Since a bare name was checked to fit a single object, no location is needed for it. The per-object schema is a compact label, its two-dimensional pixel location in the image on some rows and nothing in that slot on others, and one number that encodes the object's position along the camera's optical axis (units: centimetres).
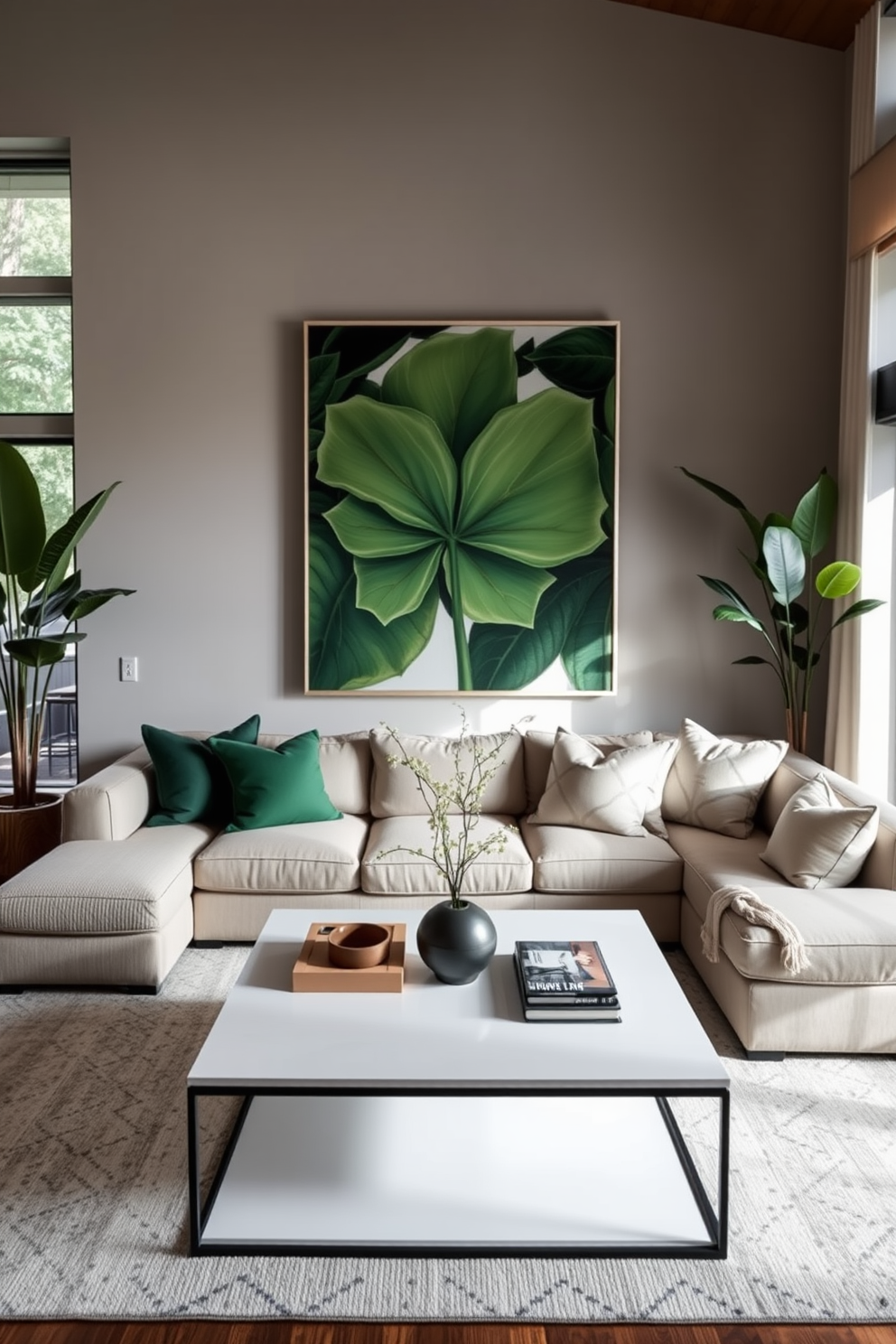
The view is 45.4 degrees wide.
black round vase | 261
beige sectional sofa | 300
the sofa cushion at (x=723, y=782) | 404
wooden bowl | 265
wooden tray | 261
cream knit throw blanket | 293
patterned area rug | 206
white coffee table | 218
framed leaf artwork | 457
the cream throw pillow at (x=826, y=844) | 332
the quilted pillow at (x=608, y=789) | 397
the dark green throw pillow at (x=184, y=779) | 412
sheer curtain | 416
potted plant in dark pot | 412
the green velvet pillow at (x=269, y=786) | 402
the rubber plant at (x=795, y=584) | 413
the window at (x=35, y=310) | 473
